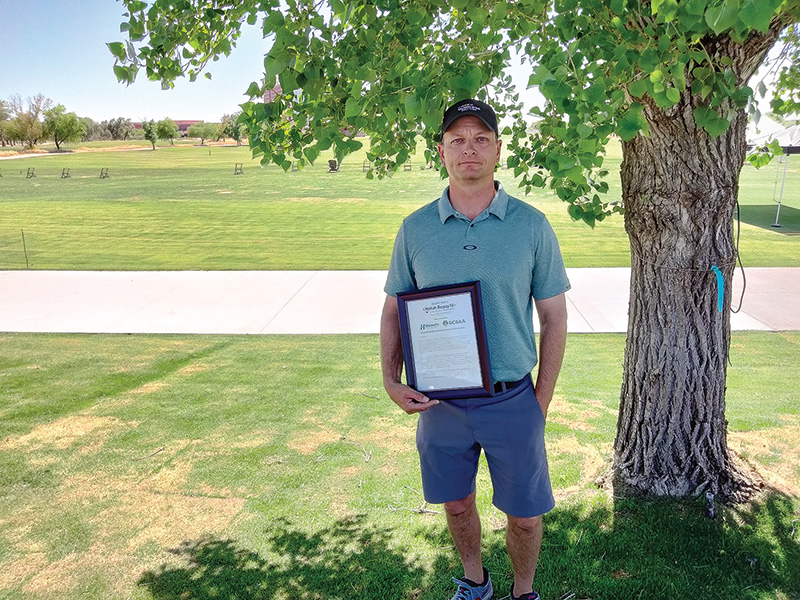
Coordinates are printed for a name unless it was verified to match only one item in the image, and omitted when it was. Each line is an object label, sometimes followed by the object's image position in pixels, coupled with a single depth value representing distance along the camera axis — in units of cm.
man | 250
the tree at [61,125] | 8081
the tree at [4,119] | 7746
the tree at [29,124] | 7850
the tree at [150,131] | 9588
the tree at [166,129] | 10462
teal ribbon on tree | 344
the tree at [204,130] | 11538
